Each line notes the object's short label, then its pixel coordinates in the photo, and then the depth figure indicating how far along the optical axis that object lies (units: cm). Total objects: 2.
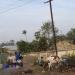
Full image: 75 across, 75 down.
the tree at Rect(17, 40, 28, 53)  2844
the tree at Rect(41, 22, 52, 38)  2775
